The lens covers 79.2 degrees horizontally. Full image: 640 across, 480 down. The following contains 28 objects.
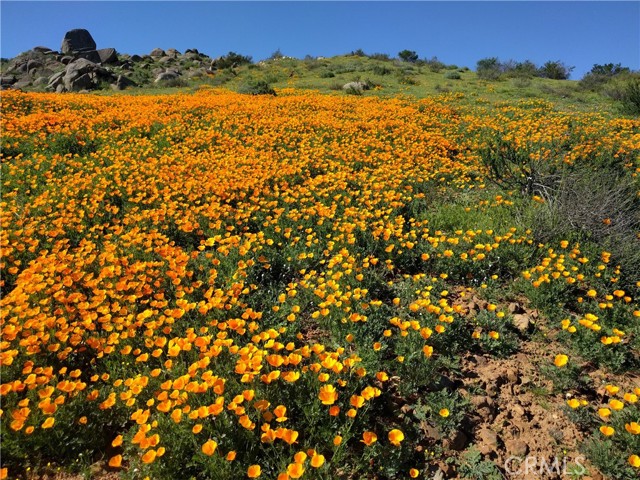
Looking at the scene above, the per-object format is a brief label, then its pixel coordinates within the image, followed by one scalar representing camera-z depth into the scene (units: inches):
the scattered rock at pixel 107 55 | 1540.4
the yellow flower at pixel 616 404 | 122.3
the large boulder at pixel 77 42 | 1797.5
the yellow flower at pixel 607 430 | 116.3
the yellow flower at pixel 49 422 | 114.7
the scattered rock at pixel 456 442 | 124.9
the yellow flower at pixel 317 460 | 103.9
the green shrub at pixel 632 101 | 663.8
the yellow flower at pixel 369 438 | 112.3
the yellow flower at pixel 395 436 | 115.4
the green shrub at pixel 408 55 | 1903.3
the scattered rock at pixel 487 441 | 123.8
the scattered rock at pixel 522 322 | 173.9
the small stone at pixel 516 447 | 122.8
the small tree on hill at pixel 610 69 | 1246.9
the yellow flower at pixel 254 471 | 103.8
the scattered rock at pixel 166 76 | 1267.2
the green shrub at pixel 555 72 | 1311.5
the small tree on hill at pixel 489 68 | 1187.1
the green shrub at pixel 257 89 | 896.9
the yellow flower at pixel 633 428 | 111.2
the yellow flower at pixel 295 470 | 99.9
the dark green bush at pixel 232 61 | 1545.3
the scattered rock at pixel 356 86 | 930.7
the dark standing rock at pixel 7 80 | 1232.4
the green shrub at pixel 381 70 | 1219.4
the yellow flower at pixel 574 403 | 123.9
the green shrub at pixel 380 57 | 1630.2
